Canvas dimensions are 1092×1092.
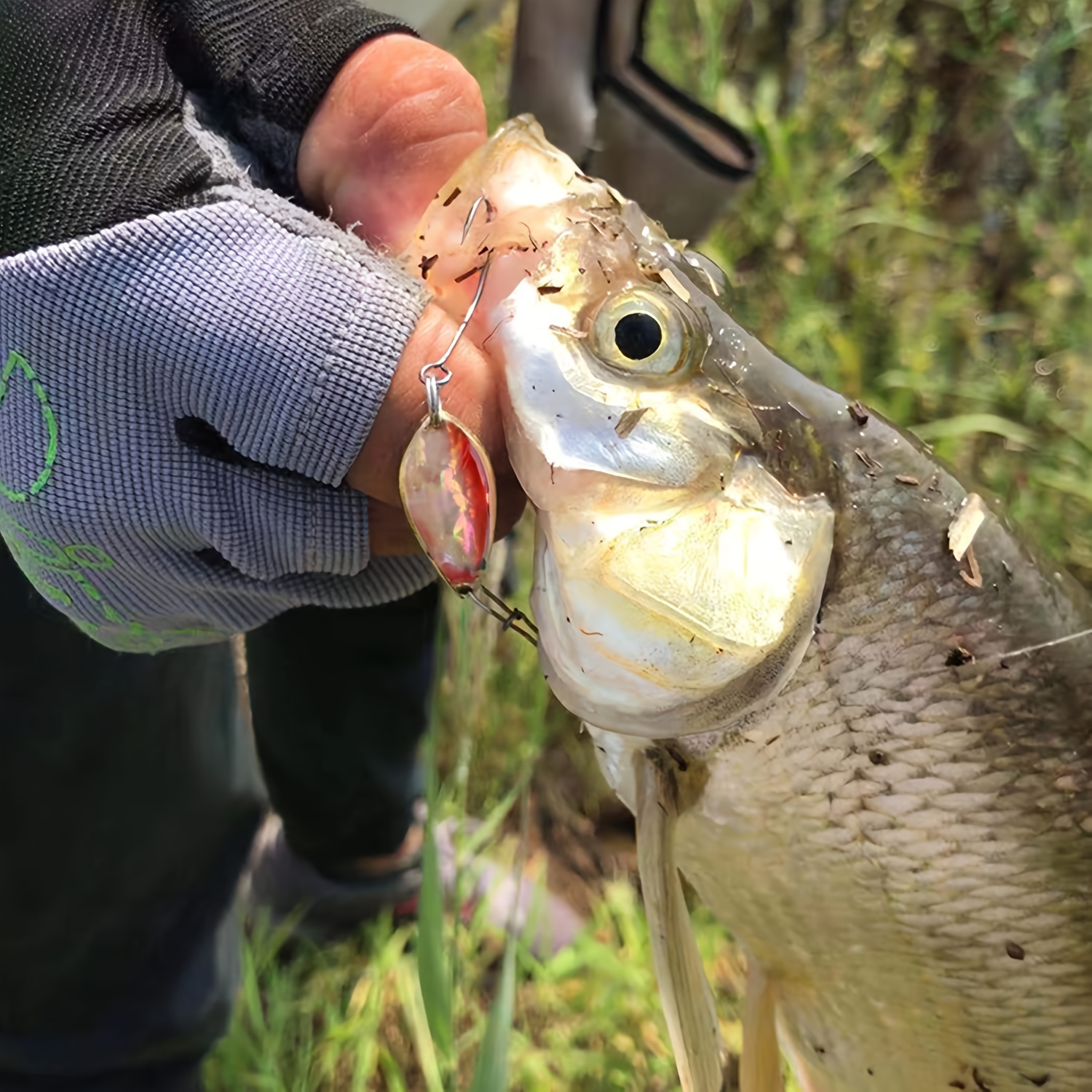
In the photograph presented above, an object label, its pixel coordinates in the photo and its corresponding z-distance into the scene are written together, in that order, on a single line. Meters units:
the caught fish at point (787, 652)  0.23
